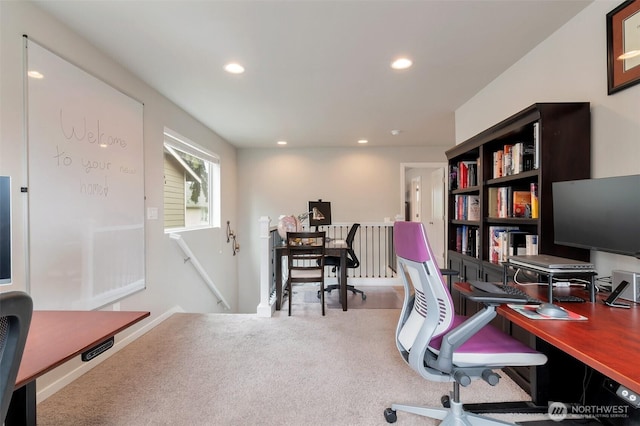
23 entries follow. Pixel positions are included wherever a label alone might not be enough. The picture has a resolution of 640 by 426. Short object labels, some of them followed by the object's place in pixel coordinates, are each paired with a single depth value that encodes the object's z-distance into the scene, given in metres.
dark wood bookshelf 1.75
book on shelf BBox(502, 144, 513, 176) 2.18
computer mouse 1.19
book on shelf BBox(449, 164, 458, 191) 3.09
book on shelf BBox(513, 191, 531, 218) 2.08
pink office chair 1.25
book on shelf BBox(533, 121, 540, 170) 1.80
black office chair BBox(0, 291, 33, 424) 0.61
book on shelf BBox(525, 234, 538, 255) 1.96
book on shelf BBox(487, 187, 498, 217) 2.44
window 3.55
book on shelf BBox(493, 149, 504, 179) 2.31
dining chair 3.35
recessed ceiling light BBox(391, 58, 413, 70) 2.37
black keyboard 1.36
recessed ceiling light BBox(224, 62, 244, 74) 2.42
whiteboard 1.81
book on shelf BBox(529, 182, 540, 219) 1.88
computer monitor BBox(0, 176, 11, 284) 1.00
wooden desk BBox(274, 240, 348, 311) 3.59
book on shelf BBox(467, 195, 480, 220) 2.74
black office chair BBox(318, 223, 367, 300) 4.12
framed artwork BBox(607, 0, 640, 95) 1.50
